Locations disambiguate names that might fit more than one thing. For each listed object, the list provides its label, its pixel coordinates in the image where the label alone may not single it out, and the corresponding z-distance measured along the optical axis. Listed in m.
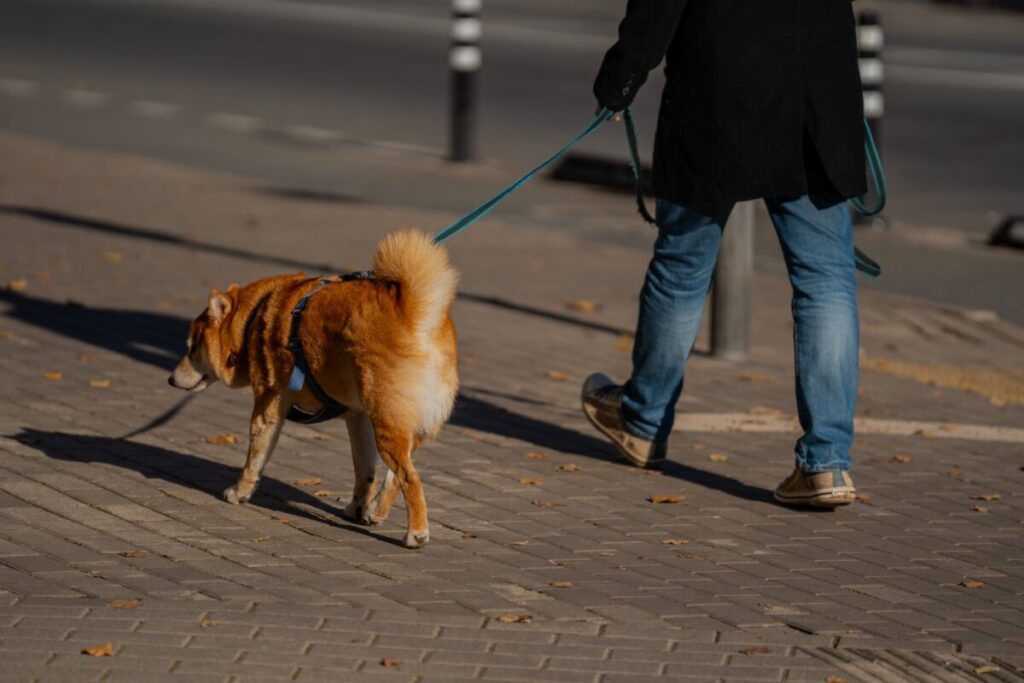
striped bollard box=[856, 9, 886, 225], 25.20
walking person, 12.95
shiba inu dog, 11.37
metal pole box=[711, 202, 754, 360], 17.92
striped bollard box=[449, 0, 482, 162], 30.08
